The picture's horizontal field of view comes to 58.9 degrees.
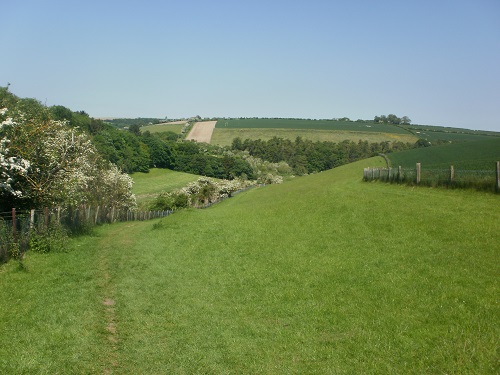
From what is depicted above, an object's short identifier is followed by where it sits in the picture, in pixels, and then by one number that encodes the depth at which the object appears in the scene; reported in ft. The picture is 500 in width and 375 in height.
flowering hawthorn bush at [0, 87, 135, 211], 81.97
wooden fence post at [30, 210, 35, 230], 75.20
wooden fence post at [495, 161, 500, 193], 77.36
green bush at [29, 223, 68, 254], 76.28
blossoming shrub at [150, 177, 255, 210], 267.80
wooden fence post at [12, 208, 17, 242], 68.33
